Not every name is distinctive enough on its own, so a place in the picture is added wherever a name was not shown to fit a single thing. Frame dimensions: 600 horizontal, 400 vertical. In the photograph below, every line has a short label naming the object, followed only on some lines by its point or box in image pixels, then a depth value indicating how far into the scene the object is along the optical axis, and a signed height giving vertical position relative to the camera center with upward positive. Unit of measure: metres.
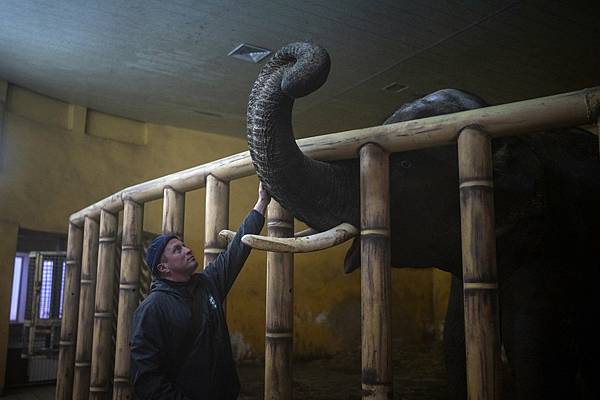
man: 2.46 -0.11
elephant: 2.56 +0.38
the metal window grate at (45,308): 7.67 -0.01
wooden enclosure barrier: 2.21 +0.39
